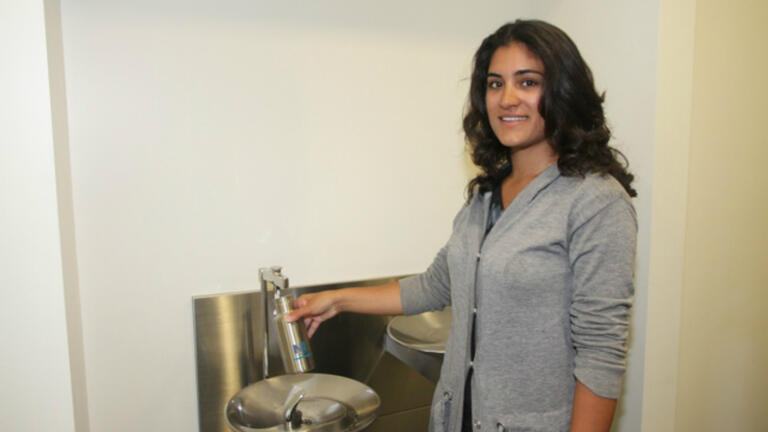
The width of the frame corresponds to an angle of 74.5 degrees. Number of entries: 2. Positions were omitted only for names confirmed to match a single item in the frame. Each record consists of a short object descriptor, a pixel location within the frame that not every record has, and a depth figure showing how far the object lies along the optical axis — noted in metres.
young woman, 0.86
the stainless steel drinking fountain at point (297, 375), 1.20
